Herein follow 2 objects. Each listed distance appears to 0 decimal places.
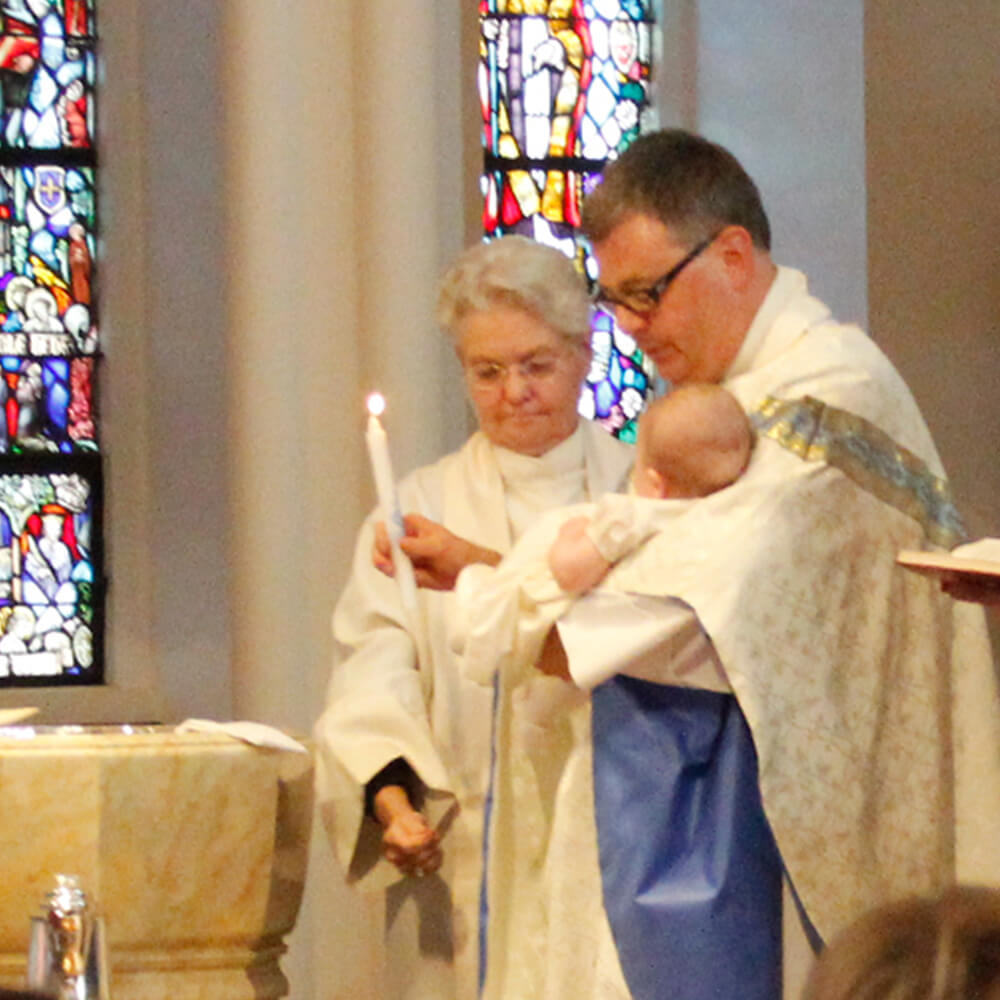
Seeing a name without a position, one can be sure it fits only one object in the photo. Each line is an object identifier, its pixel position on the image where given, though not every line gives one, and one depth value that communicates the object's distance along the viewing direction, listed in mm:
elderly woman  7285
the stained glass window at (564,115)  12922
